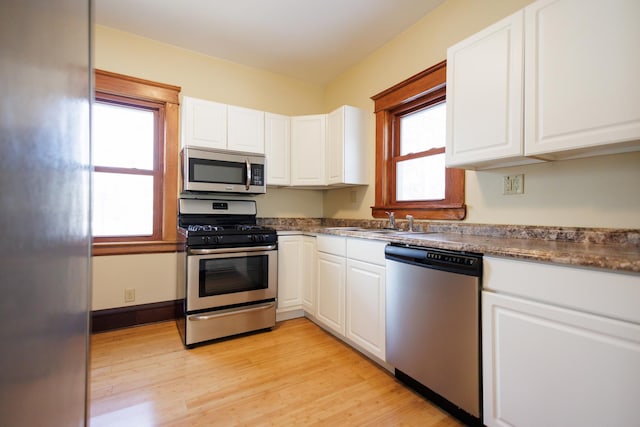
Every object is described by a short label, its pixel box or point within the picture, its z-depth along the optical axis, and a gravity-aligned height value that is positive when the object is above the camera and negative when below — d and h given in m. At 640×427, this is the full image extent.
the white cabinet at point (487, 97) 1.51 +0.65
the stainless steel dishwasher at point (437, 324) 1.34 -0.56
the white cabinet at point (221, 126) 2.63 +0.81
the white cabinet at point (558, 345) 0.95 -0.47
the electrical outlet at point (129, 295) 2.59 -0.73
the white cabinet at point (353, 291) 1.88 -0.55
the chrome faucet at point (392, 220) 2.49 -0.05
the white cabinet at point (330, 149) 2.86 +0.65
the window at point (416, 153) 2.21 +0.53
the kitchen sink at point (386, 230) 2.49 -0.14
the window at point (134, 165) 2.55 +0.42
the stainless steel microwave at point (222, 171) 2.54 +0.37
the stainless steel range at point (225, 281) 2.21 -0.54
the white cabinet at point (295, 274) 2.70 -0.56
